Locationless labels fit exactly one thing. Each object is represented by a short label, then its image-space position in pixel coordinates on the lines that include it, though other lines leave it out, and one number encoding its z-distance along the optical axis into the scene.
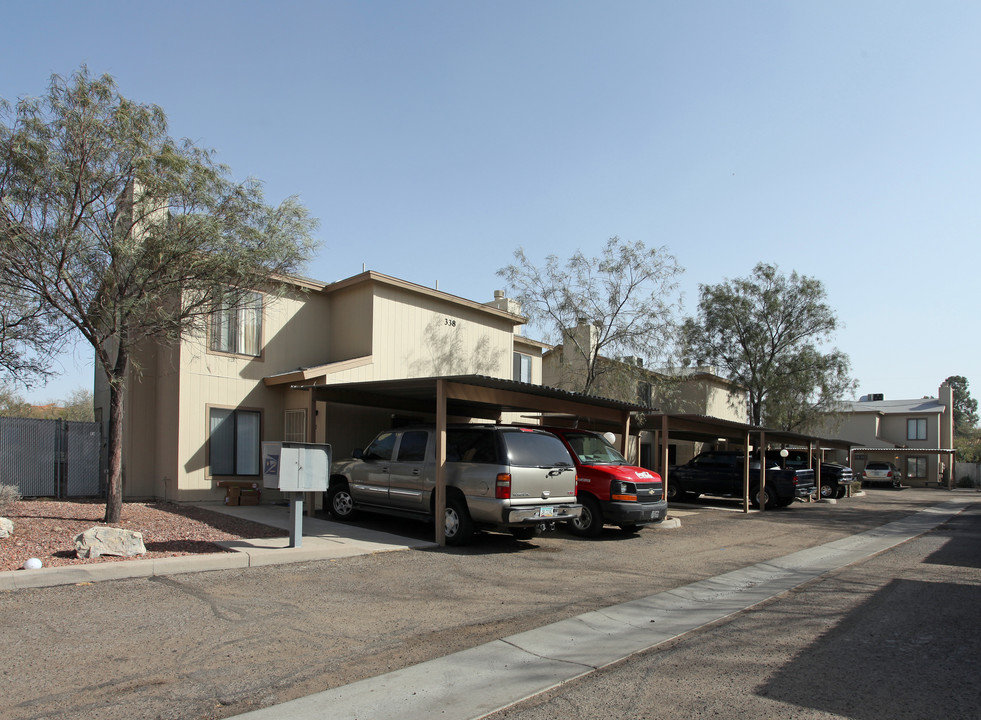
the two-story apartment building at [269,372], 14.44
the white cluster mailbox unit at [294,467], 9.53
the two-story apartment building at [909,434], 49.66
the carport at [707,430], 17.59
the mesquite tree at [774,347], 35.28
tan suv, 10.31
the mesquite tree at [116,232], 9.74
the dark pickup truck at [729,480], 22.62
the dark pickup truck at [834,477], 29.55
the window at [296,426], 15.38
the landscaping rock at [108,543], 8.11
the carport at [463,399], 11.02
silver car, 43.34
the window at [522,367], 23.31
